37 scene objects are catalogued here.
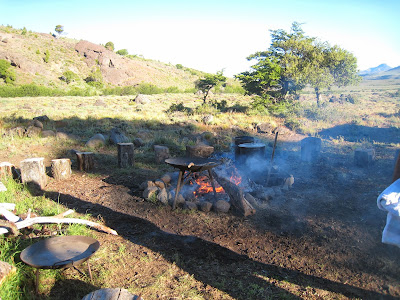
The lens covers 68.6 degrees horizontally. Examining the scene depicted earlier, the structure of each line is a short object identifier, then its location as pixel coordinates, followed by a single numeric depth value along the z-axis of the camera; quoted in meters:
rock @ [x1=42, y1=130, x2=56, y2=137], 11.45
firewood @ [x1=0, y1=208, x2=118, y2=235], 3.96
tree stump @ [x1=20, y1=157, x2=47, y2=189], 6.45
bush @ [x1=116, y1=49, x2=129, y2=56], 71.06
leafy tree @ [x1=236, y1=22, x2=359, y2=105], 21.89
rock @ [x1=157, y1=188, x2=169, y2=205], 5.78
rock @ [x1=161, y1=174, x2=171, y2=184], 6.77
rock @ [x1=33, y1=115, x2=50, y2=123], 14.68
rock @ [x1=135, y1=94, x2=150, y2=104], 27.44
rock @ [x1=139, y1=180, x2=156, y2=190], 6.39
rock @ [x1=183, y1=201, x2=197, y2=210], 5.56
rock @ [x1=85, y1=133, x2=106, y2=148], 10.46
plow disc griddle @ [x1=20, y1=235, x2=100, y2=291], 2.86
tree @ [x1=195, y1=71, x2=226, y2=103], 24.06
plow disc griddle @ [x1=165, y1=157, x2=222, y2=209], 5.31
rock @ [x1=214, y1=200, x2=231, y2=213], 5.51
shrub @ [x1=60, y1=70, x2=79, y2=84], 46.00
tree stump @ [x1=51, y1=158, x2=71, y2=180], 7.14
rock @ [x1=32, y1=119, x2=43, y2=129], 12.48
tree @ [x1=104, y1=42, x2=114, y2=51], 69.00
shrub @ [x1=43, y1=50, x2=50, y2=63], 48.44
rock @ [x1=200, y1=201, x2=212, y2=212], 5.52
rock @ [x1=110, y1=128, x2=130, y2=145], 10.89
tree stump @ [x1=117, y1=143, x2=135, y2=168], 8.17
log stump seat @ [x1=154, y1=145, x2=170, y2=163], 8.91
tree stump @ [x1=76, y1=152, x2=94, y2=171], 7.86
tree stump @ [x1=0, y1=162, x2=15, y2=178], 6.50
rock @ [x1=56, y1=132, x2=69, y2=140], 11.23
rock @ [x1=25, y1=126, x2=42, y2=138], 11.22
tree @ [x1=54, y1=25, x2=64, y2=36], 71.94
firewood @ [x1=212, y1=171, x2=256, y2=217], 5.41
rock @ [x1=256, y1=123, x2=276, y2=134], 15.38
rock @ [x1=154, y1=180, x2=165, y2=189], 6.42
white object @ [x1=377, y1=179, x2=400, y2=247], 2.24
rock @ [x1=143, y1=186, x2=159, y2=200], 5.94
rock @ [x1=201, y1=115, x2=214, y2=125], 16.67
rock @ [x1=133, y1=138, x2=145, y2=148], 11.09
